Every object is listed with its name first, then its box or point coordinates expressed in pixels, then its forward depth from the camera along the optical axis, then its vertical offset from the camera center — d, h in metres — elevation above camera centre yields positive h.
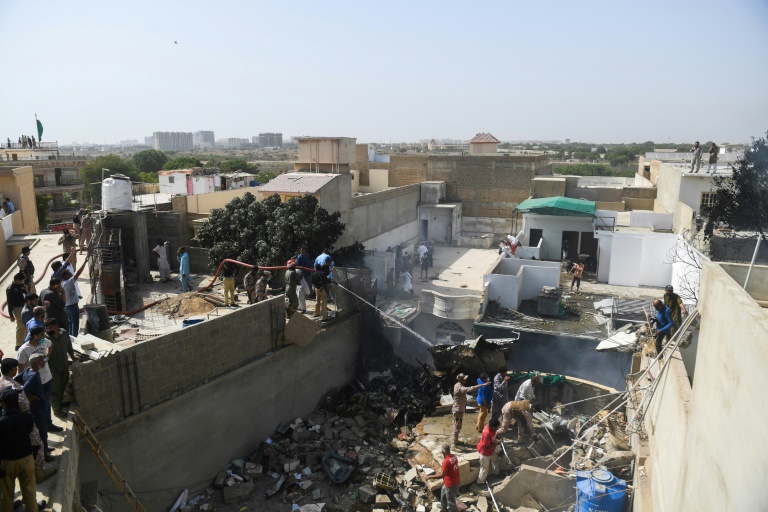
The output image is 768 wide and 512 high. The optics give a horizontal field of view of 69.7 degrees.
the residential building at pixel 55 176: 43.06 -2.15
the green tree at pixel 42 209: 30.81 -3.39
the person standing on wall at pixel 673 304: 9.64 -2.64
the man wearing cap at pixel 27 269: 10.84 -2.42
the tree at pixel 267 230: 14.52 -2.13
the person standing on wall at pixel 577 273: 17.69 -3.81
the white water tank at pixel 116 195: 15.99 -1.30
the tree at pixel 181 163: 62.54 -1.56
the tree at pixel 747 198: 16.72 -1.37
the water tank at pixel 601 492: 8.02 -4.90
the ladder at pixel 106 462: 7.60 -4.41
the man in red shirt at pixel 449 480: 9.23 -5.47
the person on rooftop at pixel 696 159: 20.11 -0.24
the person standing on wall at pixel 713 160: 19.94 -0.27
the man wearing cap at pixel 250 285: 13.01 -3.13
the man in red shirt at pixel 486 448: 10.12 -5.45
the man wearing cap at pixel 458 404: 11.29 -5.13
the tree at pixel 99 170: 50.88 -2.00
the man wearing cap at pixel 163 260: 15.23 -3.02
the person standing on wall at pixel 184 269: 13.80 -2.96
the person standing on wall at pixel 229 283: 12.58 -3.00
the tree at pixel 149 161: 73.19 -1.50
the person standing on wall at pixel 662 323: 9.55 -2.93
